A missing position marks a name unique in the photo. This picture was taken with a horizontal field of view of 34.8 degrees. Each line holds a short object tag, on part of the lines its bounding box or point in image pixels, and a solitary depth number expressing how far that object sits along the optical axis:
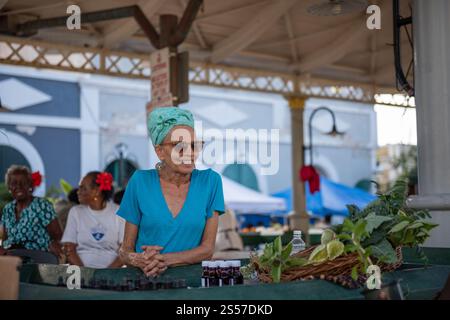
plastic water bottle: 3.78
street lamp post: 14.79
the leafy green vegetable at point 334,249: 3.00
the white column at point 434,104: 4.41
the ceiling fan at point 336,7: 6.81
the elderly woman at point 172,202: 3.49
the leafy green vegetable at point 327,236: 3.10
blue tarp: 18.44
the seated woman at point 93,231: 6.38
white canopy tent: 19.86
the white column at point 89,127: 22.44
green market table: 2.53
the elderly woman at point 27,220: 6.37
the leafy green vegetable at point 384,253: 3.11
